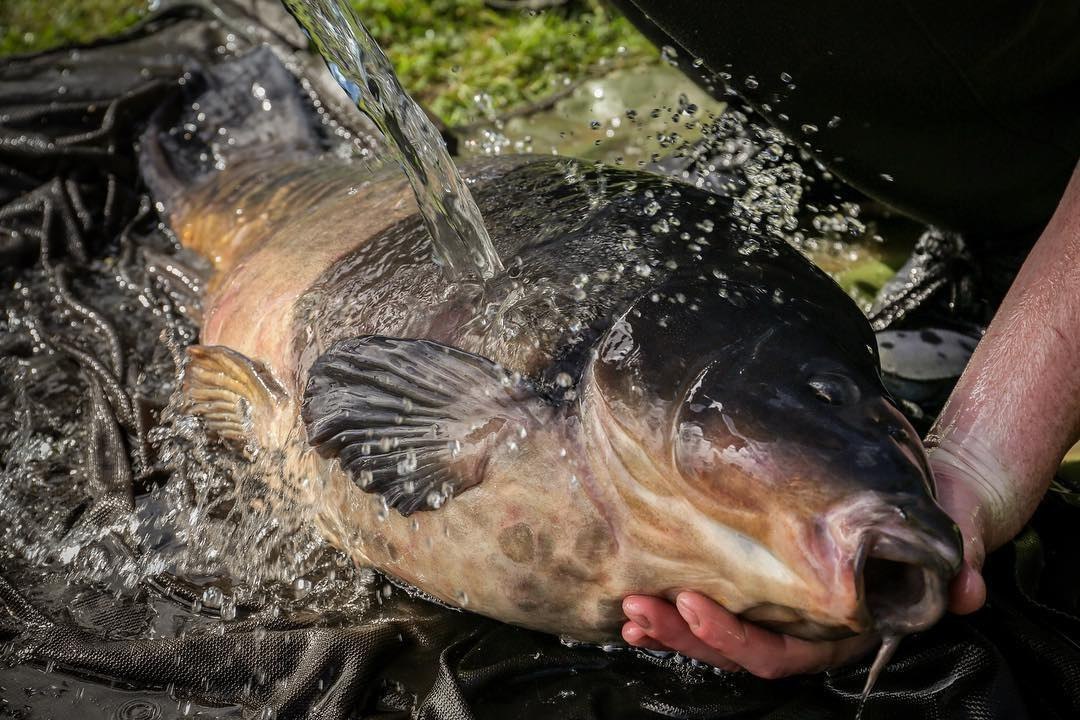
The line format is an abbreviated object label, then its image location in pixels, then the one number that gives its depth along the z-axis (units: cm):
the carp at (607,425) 165
